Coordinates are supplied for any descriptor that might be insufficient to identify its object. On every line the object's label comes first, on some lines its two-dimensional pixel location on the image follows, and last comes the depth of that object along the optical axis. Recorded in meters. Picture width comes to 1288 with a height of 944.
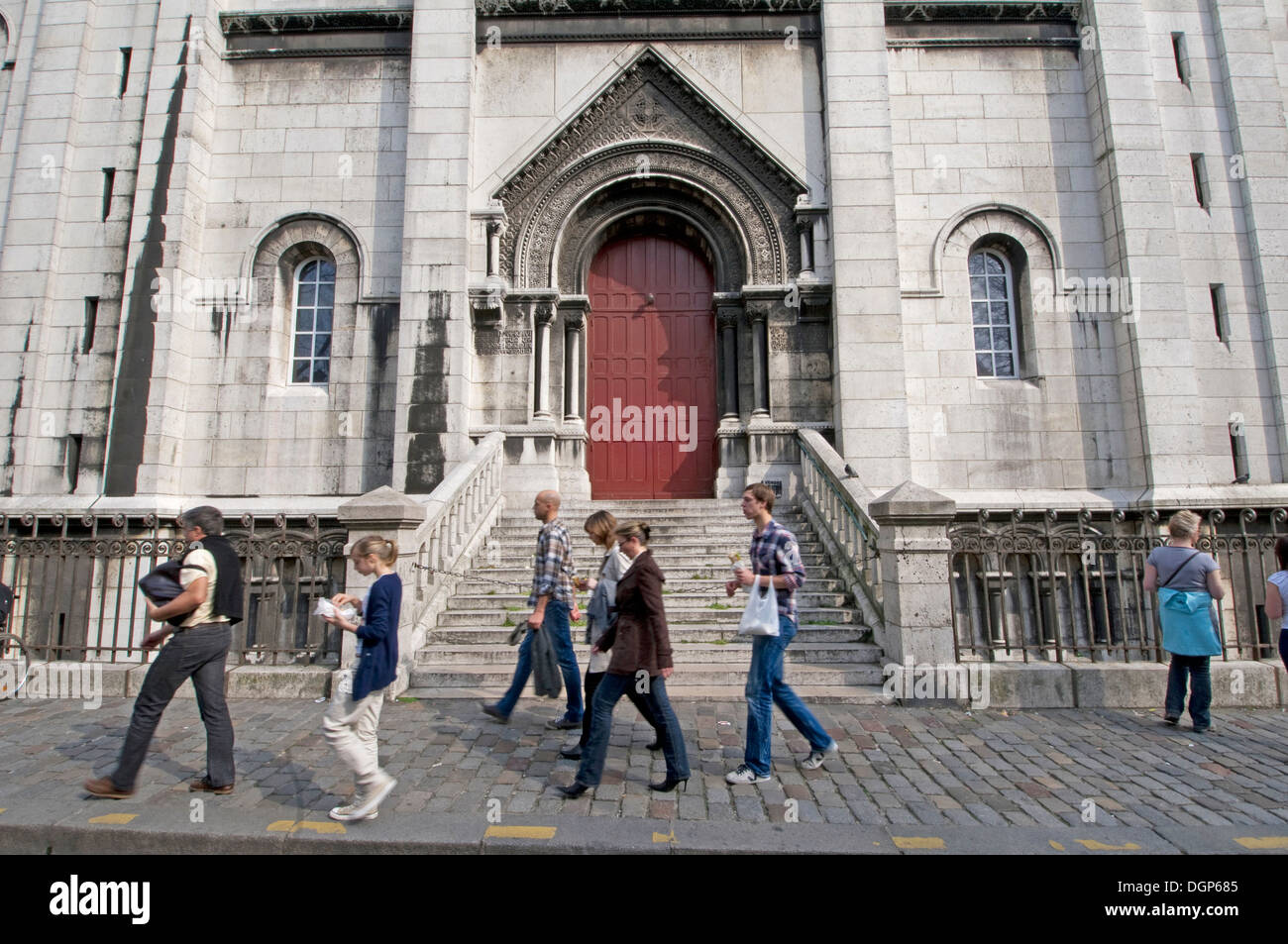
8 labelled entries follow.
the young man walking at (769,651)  4.30
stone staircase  6.38
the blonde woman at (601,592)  4.63
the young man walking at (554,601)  5.20
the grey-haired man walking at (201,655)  4.08
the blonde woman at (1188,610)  5.39
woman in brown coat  4.07
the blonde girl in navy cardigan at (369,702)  3.67
